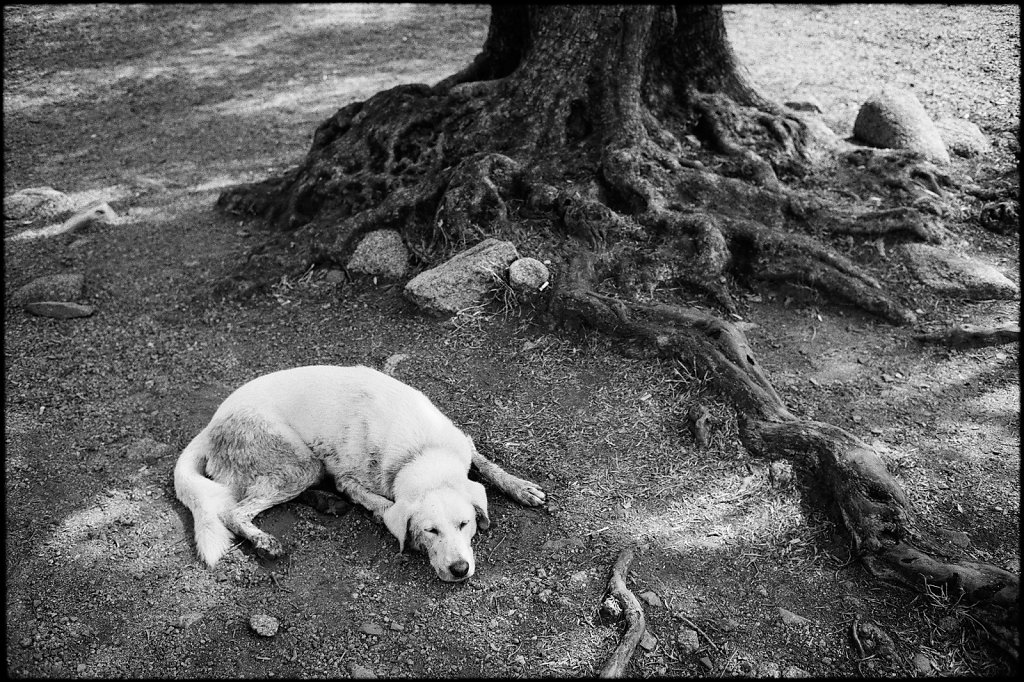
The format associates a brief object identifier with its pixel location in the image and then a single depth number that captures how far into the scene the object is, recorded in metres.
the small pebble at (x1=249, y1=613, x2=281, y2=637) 4.11
